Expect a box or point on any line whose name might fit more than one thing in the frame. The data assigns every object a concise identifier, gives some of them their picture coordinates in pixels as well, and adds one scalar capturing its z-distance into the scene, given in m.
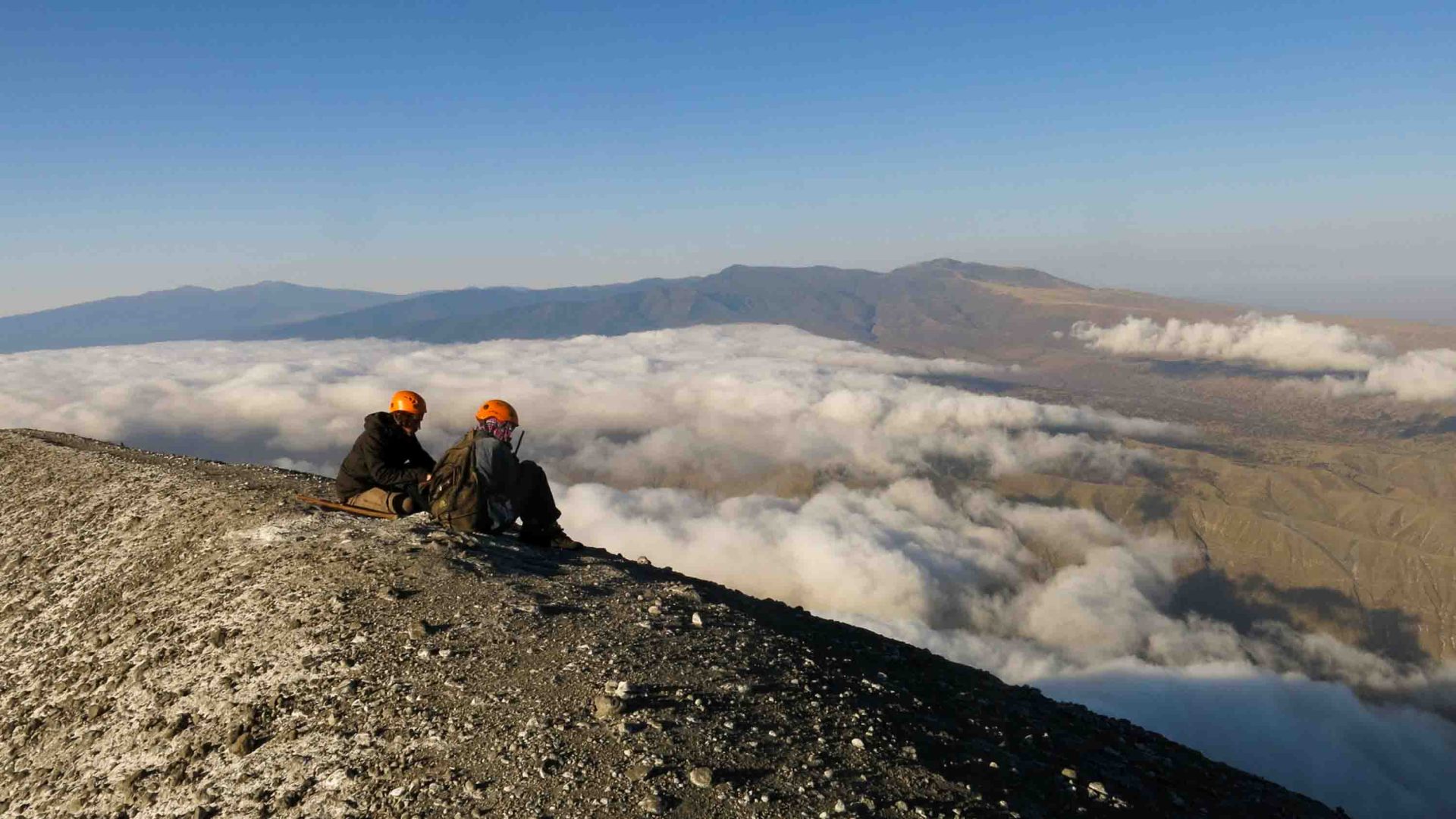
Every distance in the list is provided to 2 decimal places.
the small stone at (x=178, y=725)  10.06
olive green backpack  15.69
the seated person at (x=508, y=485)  15.51
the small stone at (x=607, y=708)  9.66
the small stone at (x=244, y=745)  9.24
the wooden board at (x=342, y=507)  17.25
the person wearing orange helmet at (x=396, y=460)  16.58
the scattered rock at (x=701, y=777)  8.36
